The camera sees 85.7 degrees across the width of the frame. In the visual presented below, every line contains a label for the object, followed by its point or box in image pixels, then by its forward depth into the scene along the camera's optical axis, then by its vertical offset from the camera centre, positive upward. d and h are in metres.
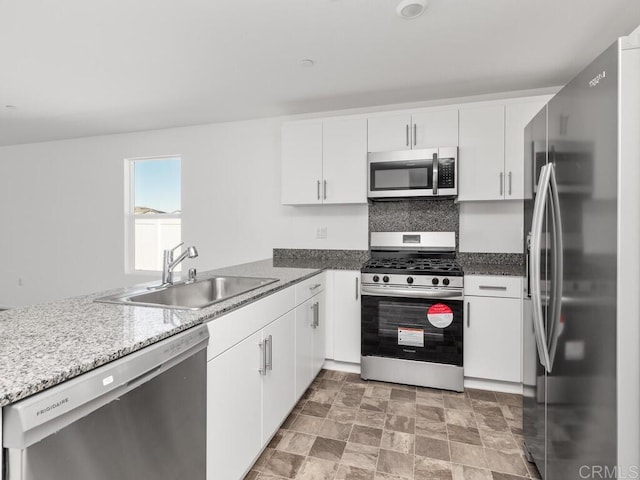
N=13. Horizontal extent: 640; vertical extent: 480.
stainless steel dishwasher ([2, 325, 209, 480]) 0.70 -0.47
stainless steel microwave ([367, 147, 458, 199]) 2.71 +0.53
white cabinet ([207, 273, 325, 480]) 1.36 -0.67
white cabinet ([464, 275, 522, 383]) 2.49 -0.65
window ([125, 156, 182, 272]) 4.11 +0.34
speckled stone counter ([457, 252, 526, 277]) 2.73 -0.20
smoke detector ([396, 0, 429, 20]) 1.78 +1.22
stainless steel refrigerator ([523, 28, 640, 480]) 0.94 -0.11
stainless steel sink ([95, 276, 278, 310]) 1.56 -0.29
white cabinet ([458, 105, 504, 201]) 2.67 +0.67
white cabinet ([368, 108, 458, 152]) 2.77 +0.89
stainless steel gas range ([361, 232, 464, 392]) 2.50 -0.64
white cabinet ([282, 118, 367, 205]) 2.98 +0.68
